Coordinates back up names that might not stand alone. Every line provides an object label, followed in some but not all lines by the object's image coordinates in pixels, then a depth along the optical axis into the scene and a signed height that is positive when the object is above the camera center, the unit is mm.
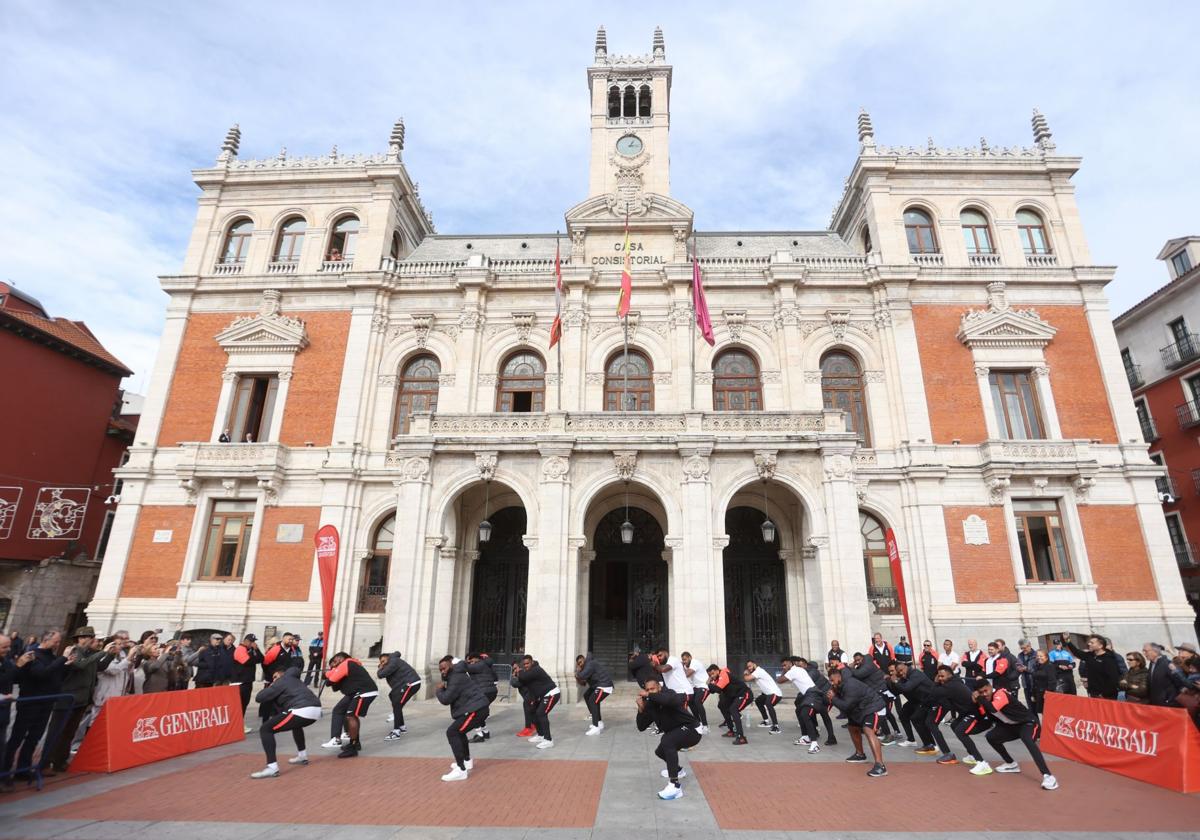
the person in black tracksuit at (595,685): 12336 -1818
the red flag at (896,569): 16866 +762
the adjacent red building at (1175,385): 26078 +9494
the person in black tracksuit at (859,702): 9617 -1626
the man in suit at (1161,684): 9602 -1283
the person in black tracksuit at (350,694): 10273 -1721
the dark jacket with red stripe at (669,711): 8164 -1540
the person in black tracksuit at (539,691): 11258 -1784
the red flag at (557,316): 20172 +8929
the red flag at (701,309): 19703 +8993
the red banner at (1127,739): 8336 -2057
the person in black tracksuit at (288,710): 8938 -1771
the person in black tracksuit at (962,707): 9391 -1647
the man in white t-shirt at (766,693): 12008 -1921
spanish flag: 20203 +9686
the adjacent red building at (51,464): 23781 +4899
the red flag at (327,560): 17203 +829
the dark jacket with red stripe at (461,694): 9211 -1543
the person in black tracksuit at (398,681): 11477 -1659
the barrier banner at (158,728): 9180 -2259
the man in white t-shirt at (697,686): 11922 -1771
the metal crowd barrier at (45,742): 8156 -2206
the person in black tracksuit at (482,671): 10680 -1385
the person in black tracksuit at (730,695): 11766 -1899
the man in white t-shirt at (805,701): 11219 -1873
